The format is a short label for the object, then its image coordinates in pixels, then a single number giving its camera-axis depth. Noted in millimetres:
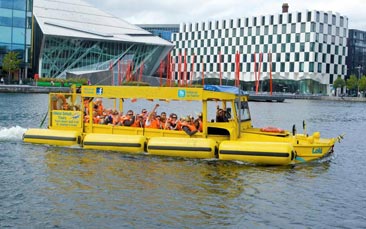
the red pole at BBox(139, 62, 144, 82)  107681
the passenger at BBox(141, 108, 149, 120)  25225
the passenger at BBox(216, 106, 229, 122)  23766
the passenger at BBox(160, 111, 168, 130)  24720
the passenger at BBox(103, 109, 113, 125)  25984
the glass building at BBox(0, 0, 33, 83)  91875
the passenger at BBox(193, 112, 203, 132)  23812
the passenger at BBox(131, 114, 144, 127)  25230
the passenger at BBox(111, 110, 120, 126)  25750
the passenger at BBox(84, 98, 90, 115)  26734
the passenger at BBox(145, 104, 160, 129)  24875
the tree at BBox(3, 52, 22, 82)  91188
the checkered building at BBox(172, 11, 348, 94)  122312
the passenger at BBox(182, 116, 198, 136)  23516
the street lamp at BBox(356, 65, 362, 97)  127188
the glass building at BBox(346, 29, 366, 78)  149125
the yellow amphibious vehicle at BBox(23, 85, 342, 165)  22047
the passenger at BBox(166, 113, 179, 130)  24422
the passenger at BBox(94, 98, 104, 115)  27188
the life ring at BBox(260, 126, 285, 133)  23716
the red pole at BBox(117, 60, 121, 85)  105762
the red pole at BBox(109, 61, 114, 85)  105294
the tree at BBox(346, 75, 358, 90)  125688
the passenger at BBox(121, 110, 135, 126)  25344
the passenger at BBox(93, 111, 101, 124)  26266
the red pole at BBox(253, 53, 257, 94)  130012
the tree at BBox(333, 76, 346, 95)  123750
